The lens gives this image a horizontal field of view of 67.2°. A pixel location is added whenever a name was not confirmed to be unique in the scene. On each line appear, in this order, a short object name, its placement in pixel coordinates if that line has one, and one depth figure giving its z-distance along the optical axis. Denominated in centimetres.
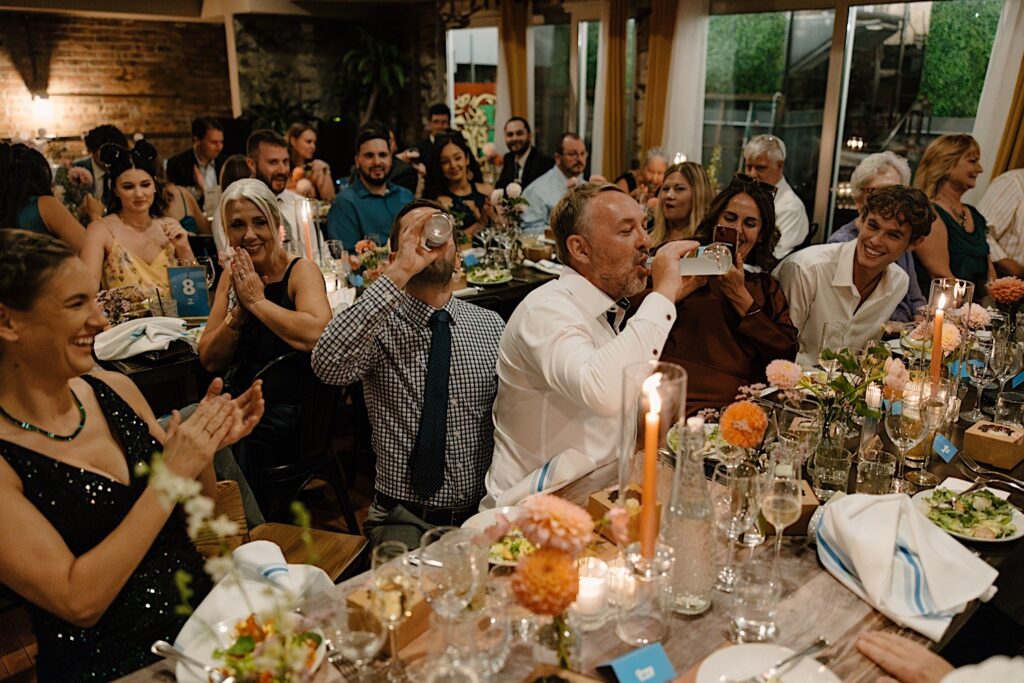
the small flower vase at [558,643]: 112
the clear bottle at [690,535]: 127
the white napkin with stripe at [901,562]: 131
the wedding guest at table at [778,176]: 472
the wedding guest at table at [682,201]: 383
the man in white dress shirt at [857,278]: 279
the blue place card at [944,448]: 191
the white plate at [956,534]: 156
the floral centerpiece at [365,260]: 378
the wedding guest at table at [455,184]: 527
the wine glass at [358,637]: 113
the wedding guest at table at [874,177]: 366
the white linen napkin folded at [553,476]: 170
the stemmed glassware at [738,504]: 143
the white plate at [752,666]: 115
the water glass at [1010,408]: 211
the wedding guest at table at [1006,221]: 453
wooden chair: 186
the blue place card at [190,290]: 322
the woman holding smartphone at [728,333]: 251
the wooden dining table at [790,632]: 118
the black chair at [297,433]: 252
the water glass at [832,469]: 175
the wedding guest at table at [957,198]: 396
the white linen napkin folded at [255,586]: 126
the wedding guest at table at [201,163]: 625
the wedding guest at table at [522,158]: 659
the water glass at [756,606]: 124
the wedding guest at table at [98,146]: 556
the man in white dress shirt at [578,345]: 173
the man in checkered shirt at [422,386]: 206
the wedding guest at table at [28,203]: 350
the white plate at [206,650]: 116
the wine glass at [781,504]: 137
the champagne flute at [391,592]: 114
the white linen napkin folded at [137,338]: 277
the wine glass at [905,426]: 181
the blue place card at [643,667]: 115
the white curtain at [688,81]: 663
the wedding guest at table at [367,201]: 479
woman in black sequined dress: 136
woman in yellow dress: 350
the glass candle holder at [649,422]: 115
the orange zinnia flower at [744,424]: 157
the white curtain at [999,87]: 513
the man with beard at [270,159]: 491
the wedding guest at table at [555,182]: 579
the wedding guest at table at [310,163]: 620
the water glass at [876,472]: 174
